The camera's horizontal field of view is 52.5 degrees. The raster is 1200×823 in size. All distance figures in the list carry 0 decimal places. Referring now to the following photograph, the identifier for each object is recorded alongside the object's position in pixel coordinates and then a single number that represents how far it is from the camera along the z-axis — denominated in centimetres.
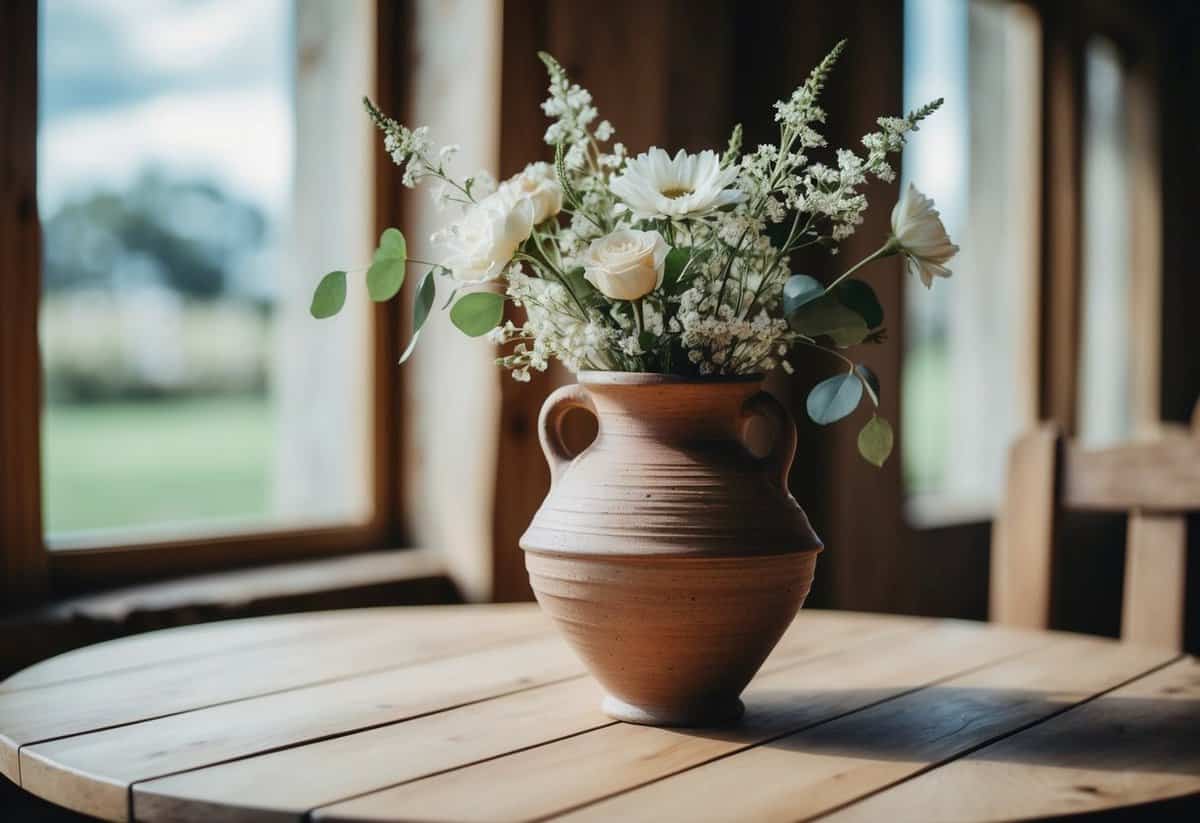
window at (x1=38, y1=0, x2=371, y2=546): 220
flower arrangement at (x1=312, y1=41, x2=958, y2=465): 97
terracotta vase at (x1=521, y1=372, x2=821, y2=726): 94
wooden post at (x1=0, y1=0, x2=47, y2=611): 166
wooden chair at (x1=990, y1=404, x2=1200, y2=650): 153
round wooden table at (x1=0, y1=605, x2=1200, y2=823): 81
